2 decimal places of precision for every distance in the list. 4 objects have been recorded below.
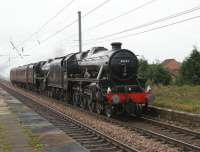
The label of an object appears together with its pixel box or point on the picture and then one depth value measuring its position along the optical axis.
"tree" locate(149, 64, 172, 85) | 59.91
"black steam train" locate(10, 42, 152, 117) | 19.03
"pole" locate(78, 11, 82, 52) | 35.09
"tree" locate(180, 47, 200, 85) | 49.34
